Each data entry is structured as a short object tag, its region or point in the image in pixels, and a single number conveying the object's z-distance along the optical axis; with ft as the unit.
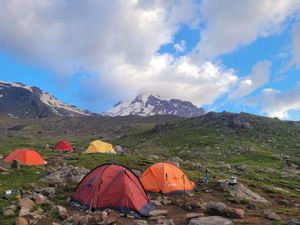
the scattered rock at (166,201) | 47.58
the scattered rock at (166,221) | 36.73
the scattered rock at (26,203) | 37.79
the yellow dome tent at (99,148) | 104.56
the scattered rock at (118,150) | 117.06
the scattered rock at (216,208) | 40.34
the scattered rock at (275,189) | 61.07
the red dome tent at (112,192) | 41.57
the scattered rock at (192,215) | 39.71
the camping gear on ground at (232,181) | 56.91
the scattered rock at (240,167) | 89.95
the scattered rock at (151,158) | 86.37
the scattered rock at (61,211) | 37.17
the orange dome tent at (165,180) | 53.66
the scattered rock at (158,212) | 41.66
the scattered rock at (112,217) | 35.36
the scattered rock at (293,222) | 33.86
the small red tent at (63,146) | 114.37
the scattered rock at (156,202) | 46.74
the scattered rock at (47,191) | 46.32
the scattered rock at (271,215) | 38.71
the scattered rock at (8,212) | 35.82
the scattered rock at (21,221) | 33.25
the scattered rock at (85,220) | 34.38
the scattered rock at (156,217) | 39.71
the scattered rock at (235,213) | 39.20
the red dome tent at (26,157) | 73.31
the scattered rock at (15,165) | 64.04
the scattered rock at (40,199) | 40.52
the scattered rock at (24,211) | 35.98
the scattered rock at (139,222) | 36.47
